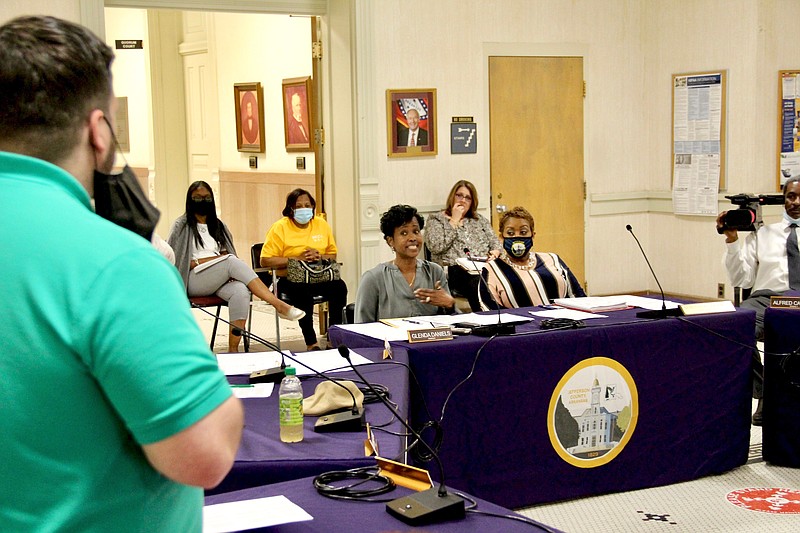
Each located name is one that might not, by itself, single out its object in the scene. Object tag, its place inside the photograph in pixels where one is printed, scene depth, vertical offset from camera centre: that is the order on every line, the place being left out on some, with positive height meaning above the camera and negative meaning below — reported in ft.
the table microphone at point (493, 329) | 11.73 -1.99
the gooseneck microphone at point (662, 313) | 12.77 -1.98
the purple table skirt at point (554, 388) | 11.41 -2.97
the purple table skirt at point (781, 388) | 13.12 -3.12
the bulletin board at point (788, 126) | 24.34 +0.92
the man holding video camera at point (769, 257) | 16.83 -1.67
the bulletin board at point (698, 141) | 24.75 +0.61
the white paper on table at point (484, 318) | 12.64 -2.03
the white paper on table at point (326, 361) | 9.74 -1.99
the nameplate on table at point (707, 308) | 12.88 -1.96
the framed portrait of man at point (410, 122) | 22.75 +1.12
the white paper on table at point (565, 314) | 13.07 -2.05
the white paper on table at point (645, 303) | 13.56 -2.00
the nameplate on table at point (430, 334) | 11.24 -1.96
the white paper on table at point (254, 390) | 8.93 -2.06
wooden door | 24.44 +0.56
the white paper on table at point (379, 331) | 11.68 -2.03
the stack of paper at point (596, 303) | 13.53 -1.99
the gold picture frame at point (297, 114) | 25.49 +1.54
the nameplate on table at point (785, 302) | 13.16 -1.92
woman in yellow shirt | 20.80 -1.72
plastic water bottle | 7.47 -1.91
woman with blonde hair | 21.48 -1.43
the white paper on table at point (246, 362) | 9.88 -2.01
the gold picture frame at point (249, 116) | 28.35 +1.68
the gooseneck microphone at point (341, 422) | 7.72 -2.02
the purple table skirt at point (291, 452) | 6.89 -2.09
